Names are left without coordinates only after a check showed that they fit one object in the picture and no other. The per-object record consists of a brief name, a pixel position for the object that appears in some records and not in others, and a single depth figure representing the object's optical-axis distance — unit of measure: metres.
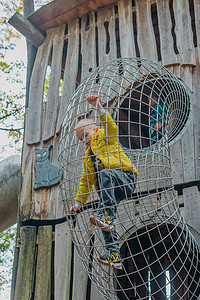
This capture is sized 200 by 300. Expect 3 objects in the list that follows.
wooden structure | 5.81
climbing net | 4.93
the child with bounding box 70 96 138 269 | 4.16
